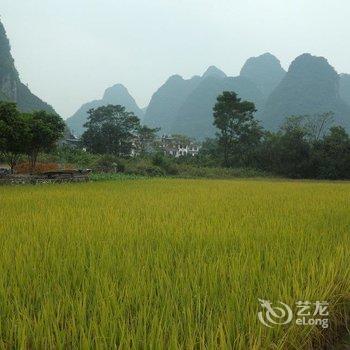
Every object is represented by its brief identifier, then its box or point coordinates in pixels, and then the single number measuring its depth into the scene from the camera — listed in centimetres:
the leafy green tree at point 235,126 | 3084
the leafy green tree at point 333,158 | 2600
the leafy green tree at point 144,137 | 4319
